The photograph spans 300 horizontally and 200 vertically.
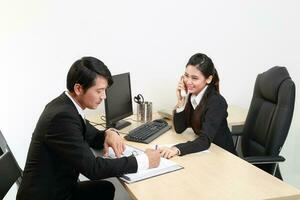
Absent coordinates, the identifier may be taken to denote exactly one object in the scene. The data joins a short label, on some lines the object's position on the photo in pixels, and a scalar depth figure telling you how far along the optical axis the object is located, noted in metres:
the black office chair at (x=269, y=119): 2.12
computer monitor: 2.41
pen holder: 2.67
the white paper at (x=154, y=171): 1.60
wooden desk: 1.46
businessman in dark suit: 1.54
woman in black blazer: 2.15
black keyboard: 2.19
